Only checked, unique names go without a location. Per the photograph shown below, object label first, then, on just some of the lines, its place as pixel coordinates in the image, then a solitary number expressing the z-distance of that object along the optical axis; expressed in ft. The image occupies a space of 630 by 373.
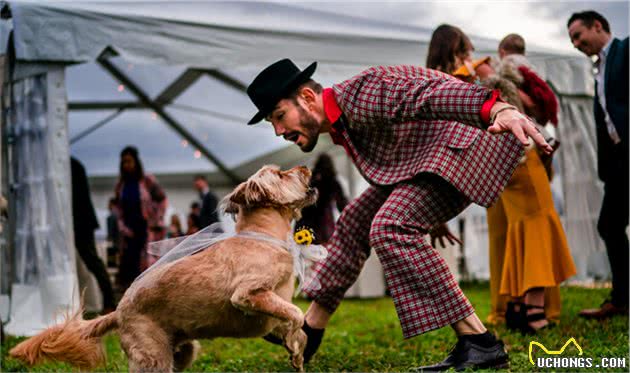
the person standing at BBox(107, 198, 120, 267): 36.06
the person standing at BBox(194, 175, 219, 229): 35.88
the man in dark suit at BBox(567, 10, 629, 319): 16.65
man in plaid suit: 10.53
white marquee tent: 20.97
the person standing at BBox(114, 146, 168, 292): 28.40
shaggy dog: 10.08
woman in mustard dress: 15.37
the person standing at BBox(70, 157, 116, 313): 24.90
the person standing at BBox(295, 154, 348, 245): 30.35
